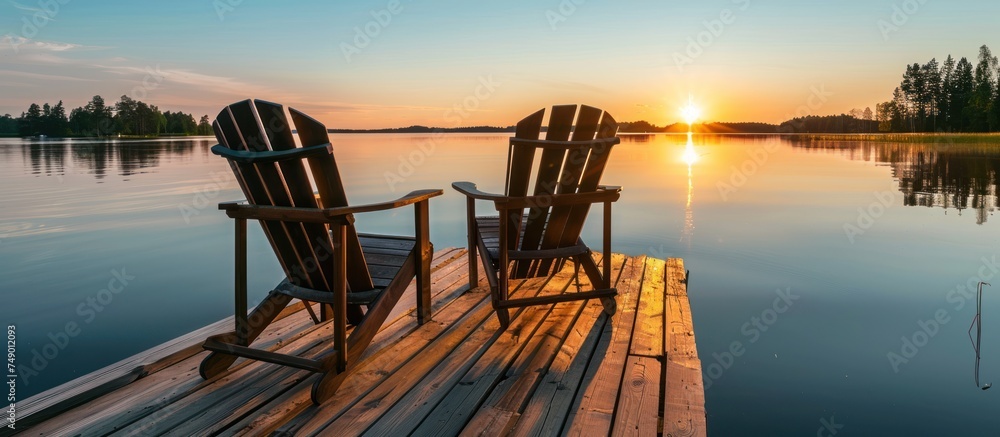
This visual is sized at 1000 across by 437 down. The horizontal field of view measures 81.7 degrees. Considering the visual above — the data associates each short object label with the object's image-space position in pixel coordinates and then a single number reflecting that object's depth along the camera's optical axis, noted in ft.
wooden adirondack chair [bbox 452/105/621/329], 10.88
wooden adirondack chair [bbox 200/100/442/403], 8.06
